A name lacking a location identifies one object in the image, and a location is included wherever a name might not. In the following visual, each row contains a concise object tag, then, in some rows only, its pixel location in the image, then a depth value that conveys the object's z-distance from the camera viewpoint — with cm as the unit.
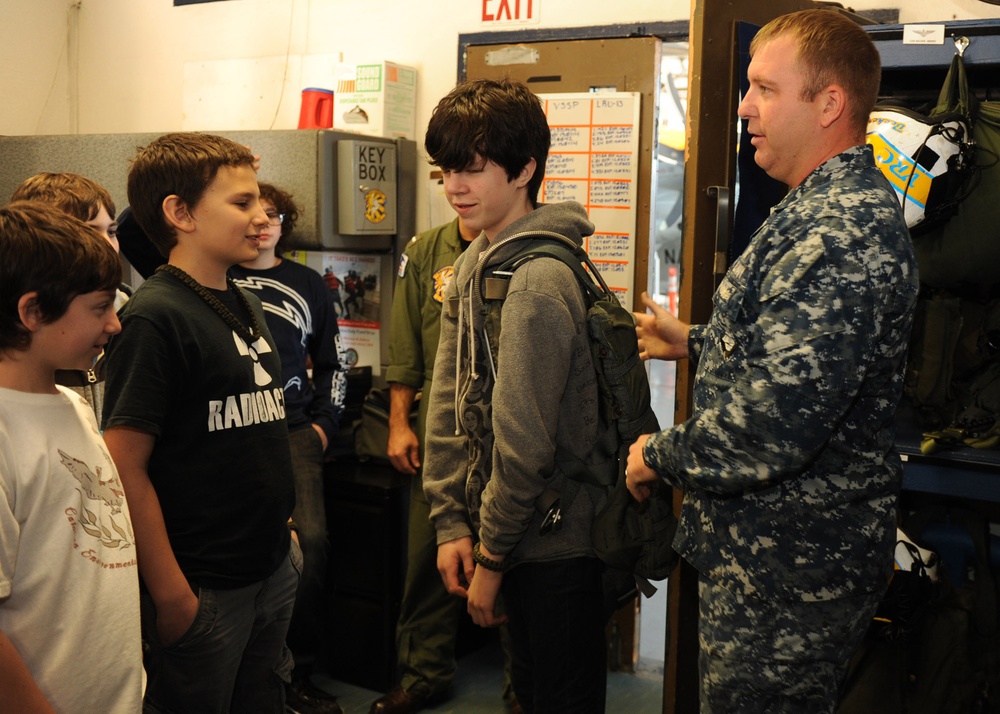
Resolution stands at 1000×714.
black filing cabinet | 309
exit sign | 337
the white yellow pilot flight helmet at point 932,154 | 217
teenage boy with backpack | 164
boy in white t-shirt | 124
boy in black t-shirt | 162
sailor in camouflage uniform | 145
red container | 361
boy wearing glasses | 291
